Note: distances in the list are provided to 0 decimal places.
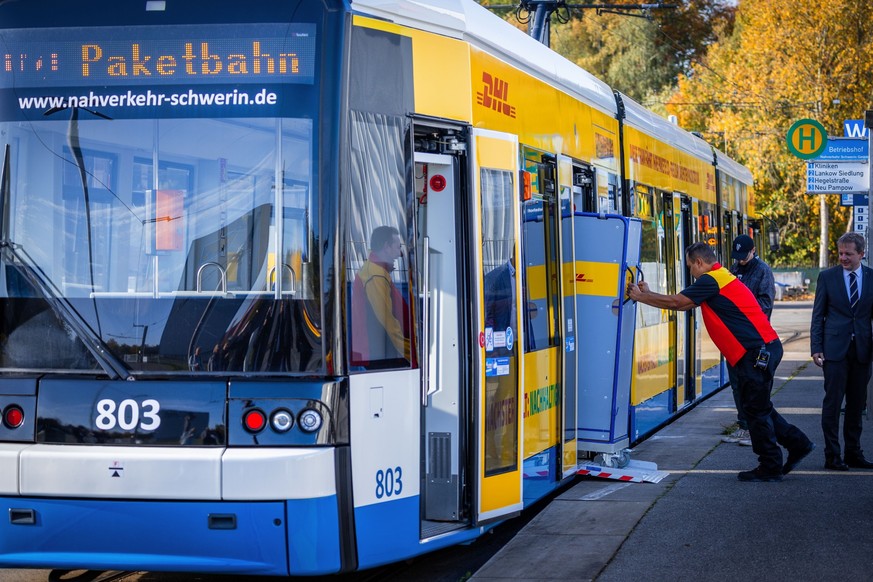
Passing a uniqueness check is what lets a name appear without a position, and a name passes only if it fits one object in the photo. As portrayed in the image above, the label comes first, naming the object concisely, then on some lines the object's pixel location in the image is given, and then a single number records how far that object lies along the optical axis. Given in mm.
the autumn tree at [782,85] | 45500
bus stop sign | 16188
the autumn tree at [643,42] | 55719
